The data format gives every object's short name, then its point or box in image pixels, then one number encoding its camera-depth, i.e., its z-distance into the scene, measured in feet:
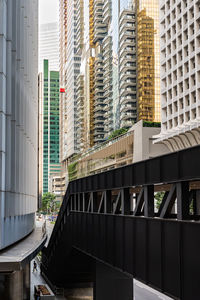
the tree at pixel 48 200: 618.44
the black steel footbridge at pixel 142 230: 43.01
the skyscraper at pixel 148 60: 449.89
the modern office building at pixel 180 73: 256.73
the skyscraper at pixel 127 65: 451.12
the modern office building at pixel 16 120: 78.28
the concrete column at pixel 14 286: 87.20
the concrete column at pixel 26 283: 106.00
